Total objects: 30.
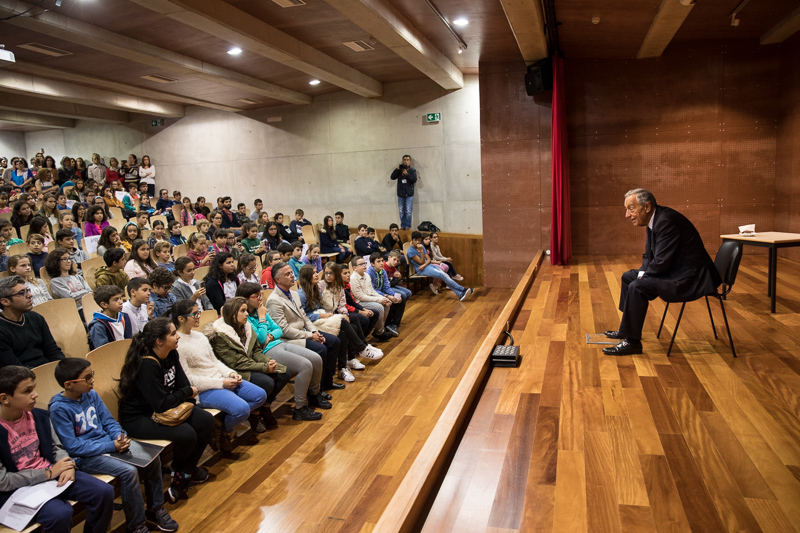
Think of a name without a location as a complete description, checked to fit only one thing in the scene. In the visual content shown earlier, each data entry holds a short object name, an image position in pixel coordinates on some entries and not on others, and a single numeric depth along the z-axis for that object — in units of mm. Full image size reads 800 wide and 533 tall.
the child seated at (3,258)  4582
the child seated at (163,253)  4922
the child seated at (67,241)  4766
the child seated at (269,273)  5289
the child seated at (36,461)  2156
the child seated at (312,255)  6257
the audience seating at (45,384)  2635
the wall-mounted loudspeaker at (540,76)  6898
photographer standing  9609
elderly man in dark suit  3066
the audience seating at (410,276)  8117
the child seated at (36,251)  4621
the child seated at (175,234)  6602
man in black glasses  2895
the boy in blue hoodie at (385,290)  5883
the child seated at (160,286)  3916
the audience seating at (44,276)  4400
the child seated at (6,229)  4977
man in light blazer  4164
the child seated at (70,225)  5625
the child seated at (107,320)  3273
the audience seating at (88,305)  3836
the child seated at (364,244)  8078
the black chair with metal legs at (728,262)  3242
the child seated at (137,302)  3564
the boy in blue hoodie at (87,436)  2424
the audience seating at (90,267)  4734
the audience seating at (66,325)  3506
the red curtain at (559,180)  6719
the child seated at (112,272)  4227
